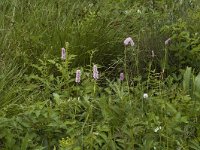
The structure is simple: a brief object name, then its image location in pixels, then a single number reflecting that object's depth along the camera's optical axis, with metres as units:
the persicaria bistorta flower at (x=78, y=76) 2.60
